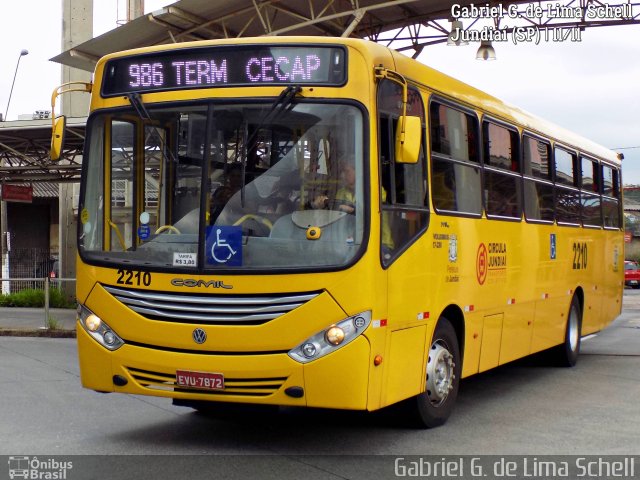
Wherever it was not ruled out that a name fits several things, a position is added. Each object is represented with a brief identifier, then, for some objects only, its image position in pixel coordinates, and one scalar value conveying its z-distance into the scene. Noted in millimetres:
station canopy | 20078
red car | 51344
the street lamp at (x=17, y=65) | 36709
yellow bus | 7258
